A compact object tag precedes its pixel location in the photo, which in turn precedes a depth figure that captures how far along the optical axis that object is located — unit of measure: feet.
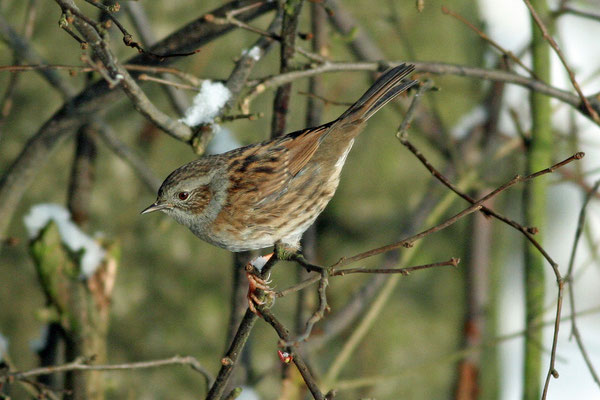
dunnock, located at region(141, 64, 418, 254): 20.35
